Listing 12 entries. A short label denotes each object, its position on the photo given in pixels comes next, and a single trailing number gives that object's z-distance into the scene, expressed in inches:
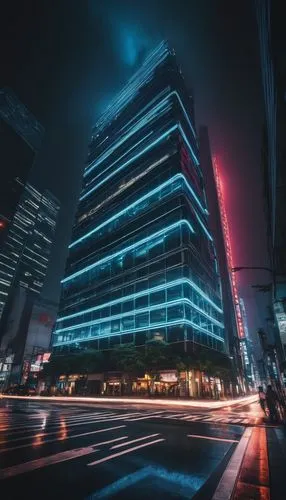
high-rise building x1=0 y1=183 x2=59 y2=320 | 6328.7
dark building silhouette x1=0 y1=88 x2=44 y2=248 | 4030.5
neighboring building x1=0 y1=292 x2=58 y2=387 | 3108.5
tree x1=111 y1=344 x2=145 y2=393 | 1309.1
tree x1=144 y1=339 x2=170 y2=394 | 1258.0
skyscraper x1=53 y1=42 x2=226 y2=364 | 1510.8
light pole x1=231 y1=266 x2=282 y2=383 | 457.4
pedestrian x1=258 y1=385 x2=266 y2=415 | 537.7
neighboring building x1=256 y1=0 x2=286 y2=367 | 227.9
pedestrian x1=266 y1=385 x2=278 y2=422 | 430.3
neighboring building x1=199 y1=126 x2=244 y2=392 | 2861.7
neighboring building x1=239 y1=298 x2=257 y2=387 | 3958.2
